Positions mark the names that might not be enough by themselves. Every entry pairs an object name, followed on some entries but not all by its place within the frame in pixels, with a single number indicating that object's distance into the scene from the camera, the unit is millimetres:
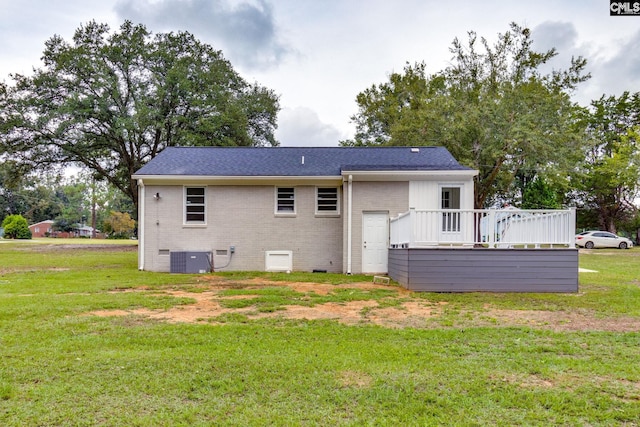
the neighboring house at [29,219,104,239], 61422
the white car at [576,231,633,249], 26672
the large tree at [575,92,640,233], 33719
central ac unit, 12891
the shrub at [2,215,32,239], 39631
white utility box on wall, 13359
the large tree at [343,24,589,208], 21094
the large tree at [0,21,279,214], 22922
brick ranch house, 12508
